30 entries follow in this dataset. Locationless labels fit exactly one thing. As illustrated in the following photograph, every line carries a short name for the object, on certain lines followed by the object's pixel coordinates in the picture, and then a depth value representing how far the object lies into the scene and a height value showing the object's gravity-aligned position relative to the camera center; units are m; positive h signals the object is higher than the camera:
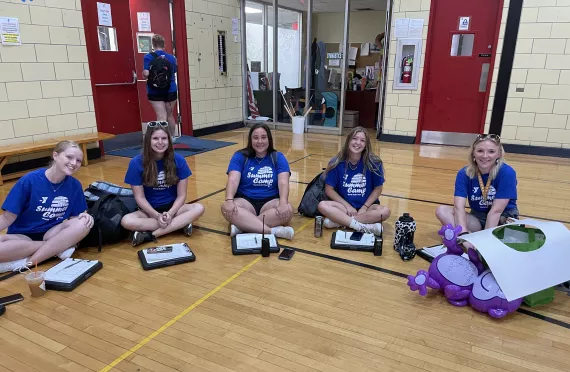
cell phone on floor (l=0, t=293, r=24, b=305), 2.09 -1.16
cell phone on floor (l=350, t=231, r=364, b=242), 2.81 -1.12
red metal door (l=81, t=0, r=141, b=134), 5.47 -0.03
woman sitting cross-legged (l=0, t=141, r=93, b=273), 2.33 -0.86
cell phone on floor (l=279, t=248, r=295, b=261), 2.62 -1.16
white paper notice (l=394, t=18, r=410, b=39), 6.24 +0.63
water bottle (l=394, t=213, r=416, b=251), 2.63 -0.99
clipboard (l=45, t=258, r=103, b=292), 2.23 -1.13
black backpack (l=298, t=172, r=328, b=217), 3.21 -0.98
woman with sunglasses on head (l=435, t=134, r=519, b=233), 2.53 -0.73
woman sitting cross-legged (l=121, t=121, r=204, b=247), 2.76 -0.84
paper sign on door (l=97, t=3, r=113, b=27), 5.45 +0.69
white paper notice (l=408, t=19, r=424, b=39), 6.16 +0.61
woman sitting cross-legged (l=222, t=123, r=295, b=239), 2.87 -0.86
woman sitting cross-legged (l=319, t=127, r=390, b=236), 2.95 -0.87
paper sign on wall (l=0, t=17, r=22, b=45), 4.17 +0.35
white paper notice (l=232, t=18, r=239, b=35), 7.34 +0.73
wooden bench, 4.14 -0.82
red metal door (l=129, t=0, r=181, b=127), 6.29 +0.65
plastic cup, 2.14 -1.10
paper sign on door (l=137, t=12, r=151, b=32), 6.29 +0.69
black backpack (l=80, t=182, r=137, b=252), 2.71 -0.96
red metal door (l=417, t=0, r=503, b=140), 5.91 +0.09
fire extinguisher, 6.37 +0.03
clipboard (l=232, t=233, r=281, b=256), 2.67 -1.14
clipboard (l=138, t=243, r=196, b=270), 2.50 -1.14
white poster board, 1.93 -0.89
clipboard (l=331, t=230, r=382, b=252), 2.72 -1.14
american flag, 7.93 -0.64
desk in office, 8.12 -0.68
